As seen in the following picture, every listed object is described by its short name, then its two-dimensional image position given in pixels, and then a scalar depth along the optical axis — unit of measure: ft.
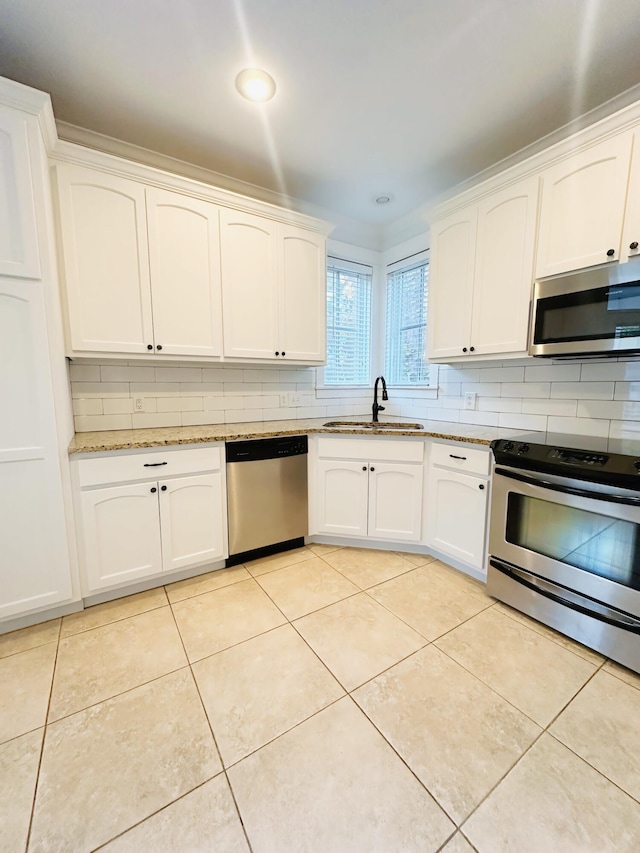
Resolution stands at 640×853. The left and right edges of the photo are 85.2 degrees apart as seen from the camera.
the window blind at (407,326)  9.96
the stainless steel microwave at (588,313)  5.17
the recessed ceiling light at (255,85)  5.39
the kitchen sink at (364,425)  8.98
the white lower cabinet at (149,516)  5.99
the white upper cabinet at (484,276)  6.52
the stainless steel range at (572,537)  4.79
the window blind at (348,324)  10.43
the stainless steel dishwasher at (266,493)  7.28
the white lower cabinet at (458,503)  6.71
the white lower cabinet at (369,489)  7.84
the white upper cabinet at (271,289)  7.63
